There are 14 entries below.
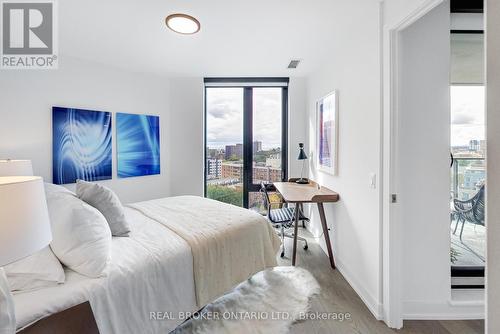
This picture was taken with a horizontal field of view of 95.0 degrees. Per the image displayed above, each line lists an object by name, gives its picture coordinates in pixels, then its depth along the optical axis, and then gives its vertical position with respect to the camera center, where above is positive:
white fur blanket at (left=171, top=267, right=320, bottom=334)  1.66 -1.19
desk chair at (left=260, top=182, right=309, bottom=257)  2.83 -0.70
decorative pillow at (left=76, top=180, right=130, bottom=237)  1.70 -0.31
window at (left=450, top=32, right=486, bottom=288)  1.89 +0.06
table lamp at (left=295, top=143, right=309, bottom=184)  3.53 +0.08
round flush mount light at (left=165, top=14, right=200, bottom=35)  1.97 +1.26
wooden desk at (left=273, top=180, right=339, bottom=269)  2.54 -0.40
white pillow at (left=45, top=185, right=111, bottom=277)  1.22 -0.42
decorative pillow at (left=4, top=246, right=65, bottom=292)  1.07 -0.53
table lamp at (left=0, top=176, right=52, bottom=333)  0.71 -0.21
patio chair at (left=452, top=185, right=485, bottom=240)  1.92 -0.42
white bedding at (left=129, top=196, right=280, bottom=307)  1.65 -0.62
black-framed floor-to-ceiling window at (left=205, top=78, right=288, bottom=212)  3.95 +0.37
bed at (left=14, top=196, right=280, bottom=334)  1.10 -0.65
